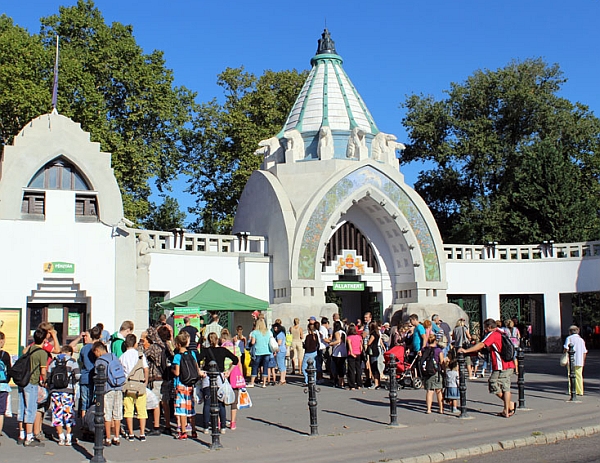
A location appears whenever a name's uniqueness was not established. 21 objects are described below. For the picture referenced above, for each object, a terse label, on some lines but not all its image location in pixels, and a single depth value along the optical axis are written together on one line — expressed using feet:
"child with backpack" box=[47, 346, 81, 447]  39.37
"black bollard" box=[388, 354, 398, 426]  43.91
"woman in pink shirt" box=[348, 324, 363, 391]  60.29
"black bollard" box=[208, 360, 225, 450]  37.96
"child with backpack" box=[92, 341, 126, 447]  38.22
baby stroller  56.29
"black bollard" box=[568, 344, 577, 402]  53.62
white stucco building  71.87
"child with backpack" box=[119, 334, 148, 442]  39.68
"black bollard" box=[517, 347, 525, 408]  50.03
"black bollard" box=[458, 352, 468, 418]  46.83
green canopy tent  70.69
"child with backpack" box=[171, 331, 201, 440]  40.06
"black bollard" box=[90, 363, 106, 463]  34.37
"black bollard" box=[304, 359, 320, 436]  40.93
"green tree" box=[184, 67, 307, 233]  139.44
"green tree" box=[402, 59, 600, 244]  135.74
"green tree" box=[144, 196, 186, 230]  151.11
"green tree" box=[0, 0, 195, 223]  108.99
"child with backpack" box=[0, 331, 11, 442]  38.22
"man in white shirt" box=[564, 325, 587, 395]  54.75
